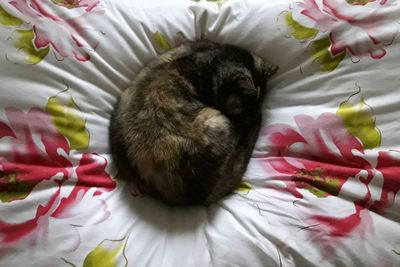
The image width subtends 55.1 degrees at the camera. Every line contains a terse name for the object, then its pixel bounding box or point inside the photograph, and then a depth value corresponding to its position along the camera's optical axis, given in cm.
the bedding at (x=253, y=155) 80
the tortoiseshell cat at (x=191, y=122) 92
